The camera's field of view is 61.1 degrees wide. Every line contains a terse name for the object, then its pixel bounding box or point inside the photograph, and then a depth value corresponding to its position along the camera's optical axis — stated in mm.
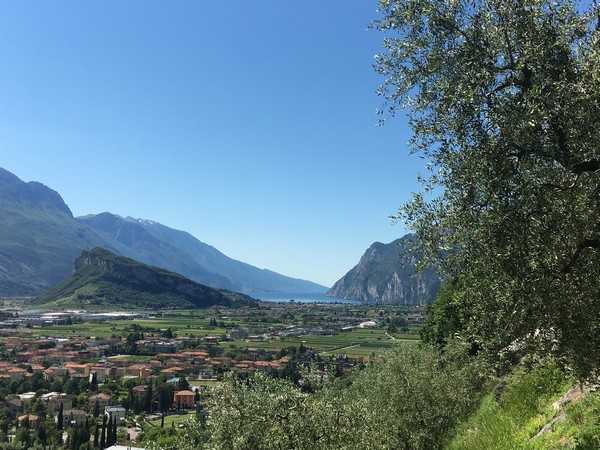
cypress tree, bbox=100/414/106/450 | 106938
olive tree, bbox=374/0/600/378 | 11398
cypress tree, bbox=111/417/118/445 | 110000
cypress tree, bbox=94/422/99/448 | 108400
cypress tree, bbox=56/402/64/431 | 120850
